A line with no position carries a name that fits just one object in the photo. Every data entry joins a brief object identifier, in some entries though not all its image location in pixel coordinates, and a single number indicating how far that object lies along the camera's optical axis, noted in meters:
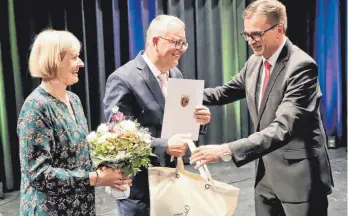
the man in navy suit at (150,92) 2.03
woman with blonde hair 1.65
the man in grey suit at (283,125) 1.99
